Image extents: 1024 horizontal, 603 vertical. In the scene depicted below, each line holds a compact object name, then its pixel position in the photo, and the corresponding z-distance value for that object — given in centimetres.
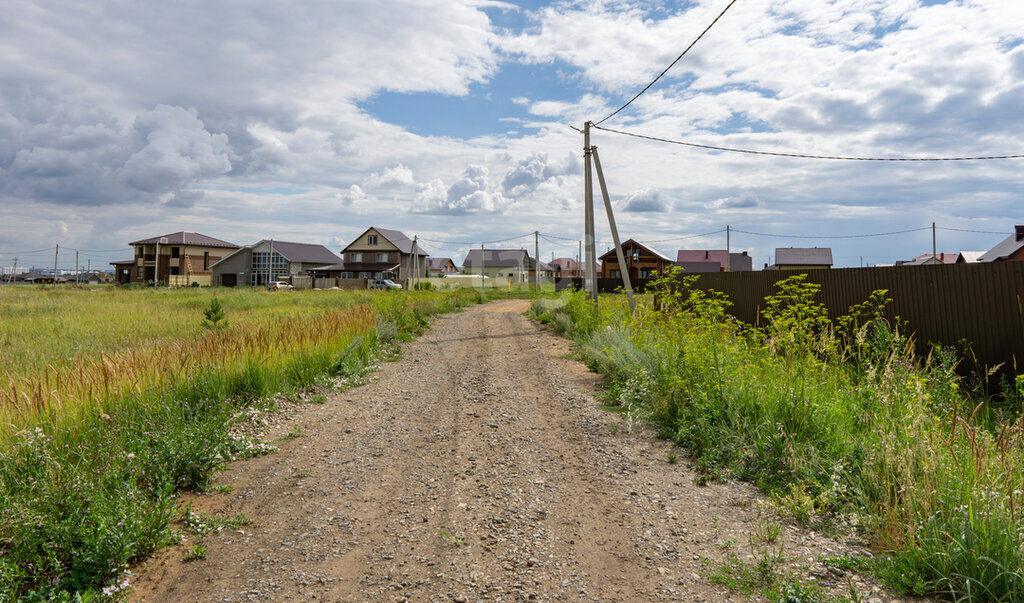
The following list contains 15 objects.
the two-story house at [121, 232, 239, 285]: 6556
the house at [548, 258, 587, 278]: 11285
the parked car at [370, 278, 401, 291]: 5630
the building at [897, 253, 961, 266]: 6746
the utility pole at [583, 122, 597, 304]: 1833
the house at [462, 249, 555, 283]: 9802
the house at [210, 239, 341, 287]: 6569
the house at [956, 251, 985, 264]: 5348
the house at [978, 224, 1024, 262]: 3762
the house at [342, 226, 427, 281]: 6819
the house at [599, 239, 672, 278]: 6291
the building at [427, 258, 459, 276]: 12002
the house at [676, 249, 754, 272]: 7267
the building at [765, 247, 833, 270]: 6781
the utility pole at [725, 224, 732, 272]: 6684
